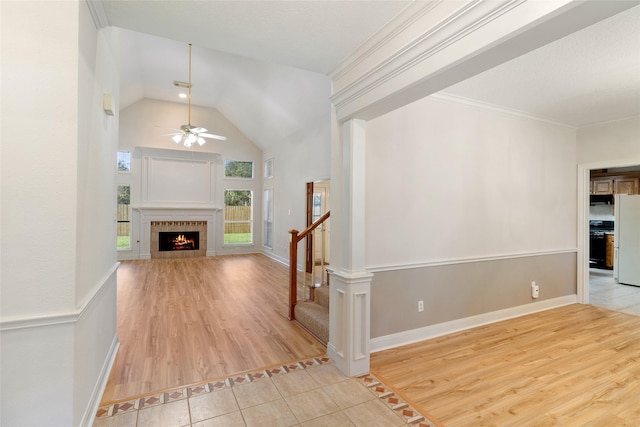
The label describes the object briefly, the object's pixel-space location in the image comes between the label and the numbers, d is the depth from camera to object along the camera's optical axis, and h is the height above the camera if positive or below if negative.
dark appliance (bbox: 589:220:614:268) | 7.01 -0.61
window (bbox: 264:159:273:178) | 8.55 +1.36
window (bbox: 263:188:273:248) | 8.49 -0.11
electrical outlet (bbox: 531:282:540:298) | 4.09 -1.01
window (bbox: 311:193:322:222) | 7.04 +0.23
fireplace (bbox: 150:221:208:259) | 8.01 -0.71
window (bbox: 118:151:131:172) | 7.71 +1.35
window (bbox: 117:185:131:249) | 7.78 -0.10
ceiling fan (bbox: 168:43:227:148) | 5.33 +1.45
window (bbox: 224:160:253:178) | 8.88 +1.35
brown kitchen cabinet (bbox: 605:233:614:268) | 6.89 -0.76
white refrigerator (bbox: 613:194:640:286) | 5.63 -0.41
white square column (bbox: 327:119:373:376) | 2.51 -0.44
